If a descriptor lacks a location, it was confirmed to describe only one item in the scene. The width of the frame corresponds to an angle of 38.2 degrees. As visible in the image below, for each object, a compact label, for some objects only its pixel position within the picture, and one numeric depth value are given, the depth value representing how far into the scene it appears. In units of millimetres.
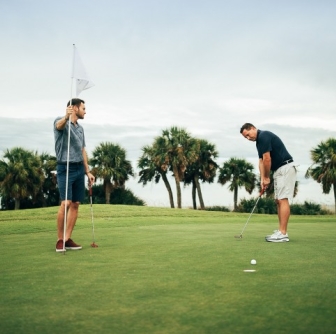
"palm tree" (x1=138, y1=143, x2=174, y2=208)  54875
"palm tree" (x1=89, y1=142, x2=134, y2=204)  53188
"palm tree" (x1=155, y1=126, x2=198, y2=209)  53303
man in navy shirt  8031
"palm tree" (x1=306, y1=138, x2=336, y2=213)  46062
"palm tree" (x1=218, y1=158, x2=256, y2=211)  54688
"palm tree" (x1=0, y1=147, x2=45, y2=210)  50438
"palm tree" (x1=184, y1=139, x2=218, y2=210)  56469
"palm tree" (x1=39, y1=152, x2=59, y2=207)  55125
